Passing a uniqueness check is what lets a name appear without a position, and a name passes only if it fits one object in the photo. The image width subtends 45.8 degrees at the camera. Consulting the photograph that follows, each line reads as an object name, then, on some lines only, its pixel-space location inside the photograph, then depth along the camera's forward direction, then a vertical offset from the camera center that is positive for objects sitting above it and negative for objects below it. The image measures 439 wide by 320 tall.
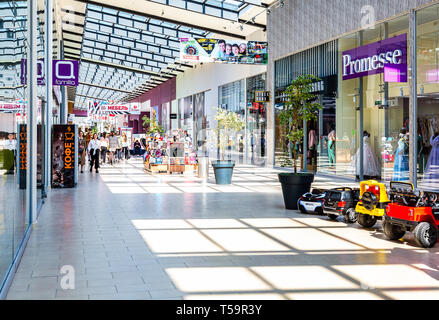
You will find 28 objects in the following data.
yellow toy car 6.87 -0.65
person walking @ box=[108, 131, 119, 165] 23.27 +0.46
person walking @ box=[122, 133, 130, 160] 27.75 +0.50
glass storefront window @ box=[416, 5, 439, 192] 10.91 +1.21
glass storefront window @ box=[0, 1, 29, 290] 3.93 +0.25
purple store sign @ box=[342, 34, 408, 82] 11.93 +2.36
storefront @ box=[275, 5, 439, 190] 11.16 +1.28
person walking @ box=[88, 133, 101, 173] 17.44 +0.17
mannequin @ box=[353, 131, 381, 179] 13.51 -0.20
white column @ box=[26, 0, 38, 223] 5.84 +0.68
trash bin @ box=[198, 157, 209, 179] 15.27 -0.36
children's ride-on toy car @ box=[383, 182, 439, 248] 5.78 -0.71
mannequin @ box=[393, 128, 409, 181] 11.88 -0.11
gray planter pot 13.50 -0.42
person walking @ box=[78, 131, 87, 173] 18.23 +0.19
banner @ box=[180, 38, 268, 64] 18.17 +3.73
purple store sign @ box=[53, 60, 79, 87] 12.59 +2.02
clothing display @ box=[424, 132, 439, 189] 10.96 -0.24
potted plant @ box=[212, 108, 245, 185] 13.52 +0.44
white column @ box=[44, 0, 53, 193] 10.27 +1.43
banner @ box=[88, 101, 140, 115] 32.56 +3.02
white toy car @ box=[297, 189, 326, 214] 8.33 -0.76
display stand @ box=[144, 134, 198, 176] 17.55 -0.17
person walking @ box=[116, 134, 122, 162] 25.71 +0.22
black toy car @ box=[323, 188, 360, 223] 7.58 -0.72
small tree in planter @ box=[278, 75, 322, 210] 8.84 +0.61
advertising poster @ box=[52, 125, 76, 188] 12.41 +0.01
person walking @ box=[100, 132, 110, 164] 21.35 +0.47
